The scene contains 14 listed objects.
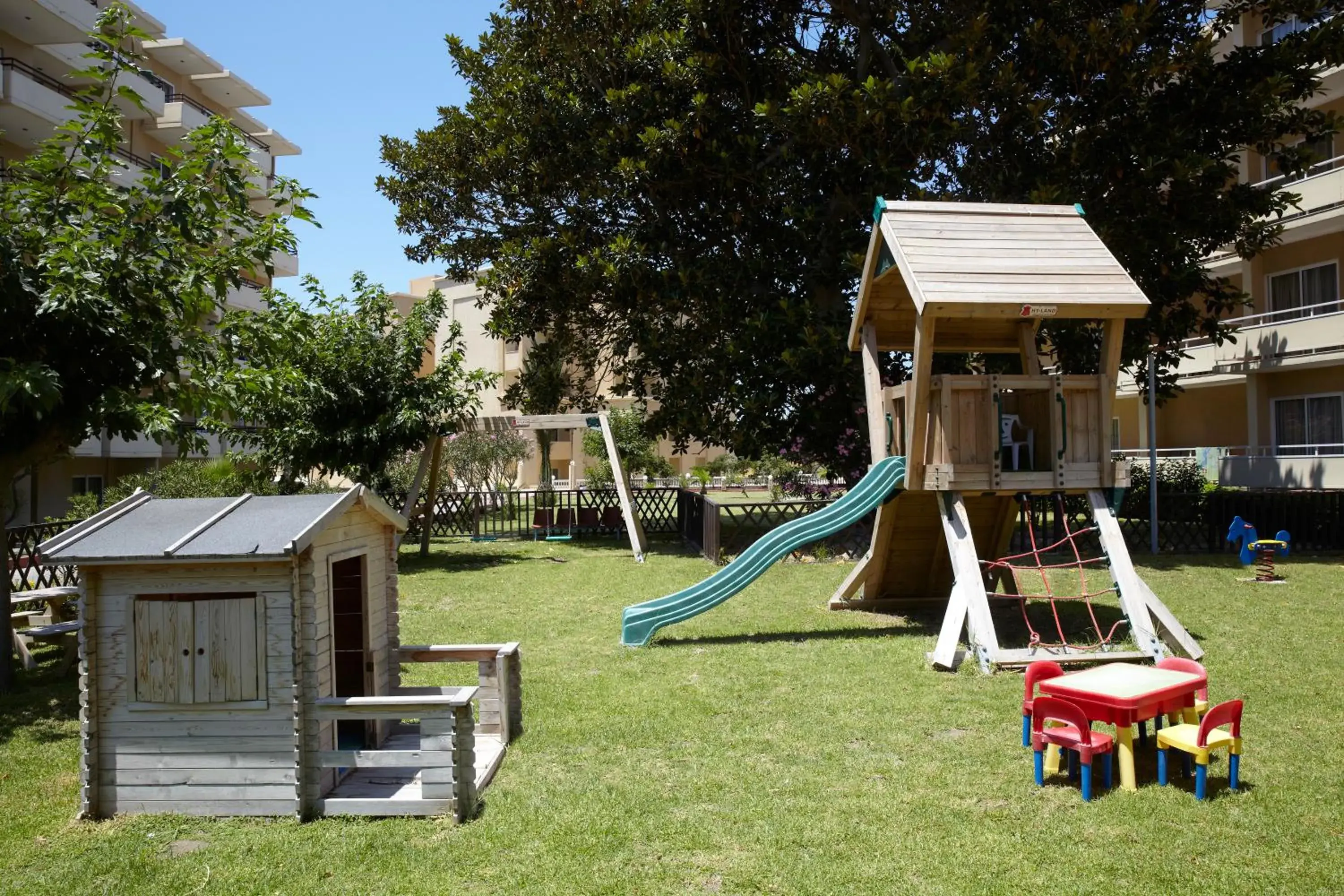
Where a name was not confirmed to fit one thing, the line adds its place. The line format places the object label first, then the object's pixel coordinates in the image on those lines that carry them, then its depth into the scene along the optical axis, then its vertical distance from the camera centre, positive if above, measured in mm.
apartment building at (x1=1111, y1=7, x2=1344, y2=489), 23812 +2535
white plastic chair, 11789 +233
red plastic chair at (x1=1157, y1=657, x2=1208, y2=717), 6773 -1472
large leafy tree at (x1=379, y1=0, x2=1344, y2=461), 17734 +5751
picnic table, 10328 -1631
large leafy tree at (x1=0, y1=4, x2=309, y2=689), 8906 +1858
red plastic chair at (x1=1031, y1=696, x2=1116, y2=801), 6164 -1725
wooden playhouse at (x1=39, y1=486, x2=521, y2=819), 6008 -1264
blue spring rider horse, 15883 -1602
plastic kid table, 6285 -1504
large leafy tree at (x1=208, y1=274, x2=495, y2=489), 19234 +1365
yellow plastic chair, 6078 -1736
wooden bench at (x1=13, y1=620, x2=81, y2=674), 10258 -1700
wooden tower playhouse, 10320 +636
